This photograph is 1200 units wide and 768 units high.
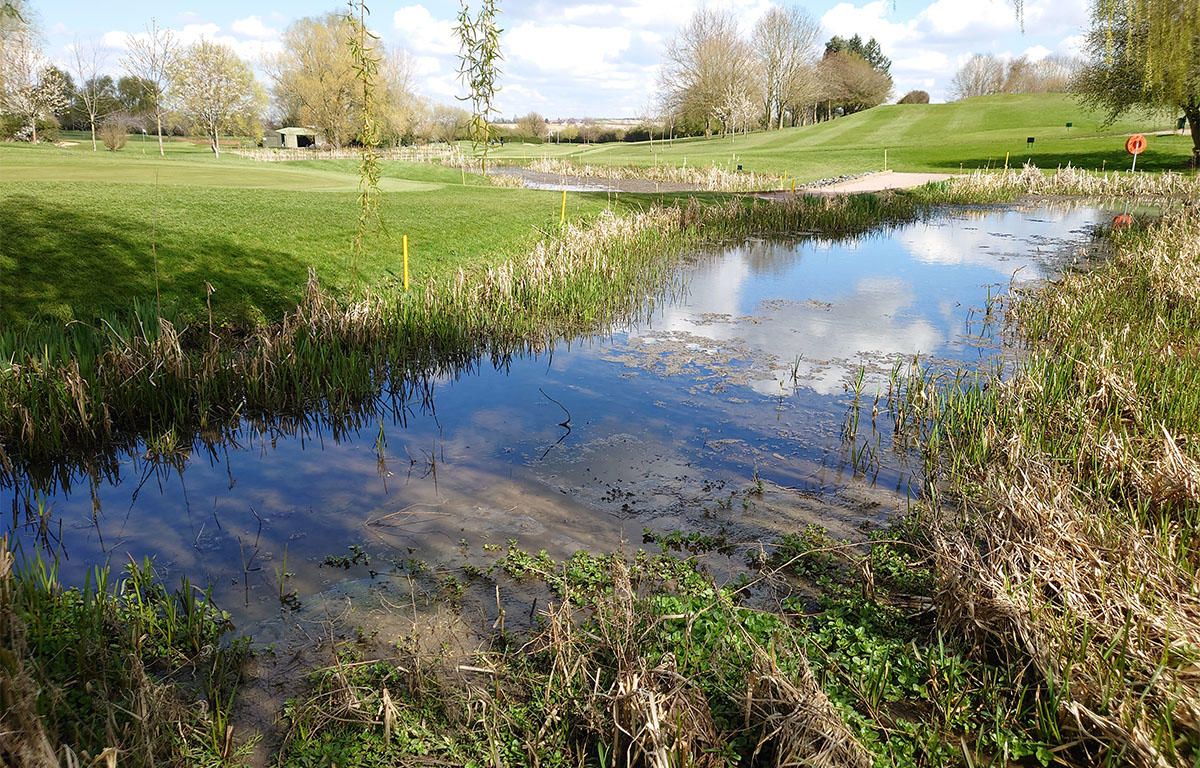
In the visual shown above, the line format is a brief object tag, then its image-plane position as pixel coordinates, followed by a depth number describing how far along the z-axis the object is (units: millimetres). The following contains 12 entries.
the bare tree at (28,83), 37781
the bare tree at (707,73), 55188
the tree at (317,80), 50156
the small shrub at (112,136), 40562
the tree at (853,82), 73875
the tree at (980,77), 96125
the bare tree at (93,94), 49438
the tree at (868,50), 84750
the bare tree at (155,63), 44812
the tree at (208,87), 45312
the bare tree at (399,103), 55844
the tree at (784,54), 64125
